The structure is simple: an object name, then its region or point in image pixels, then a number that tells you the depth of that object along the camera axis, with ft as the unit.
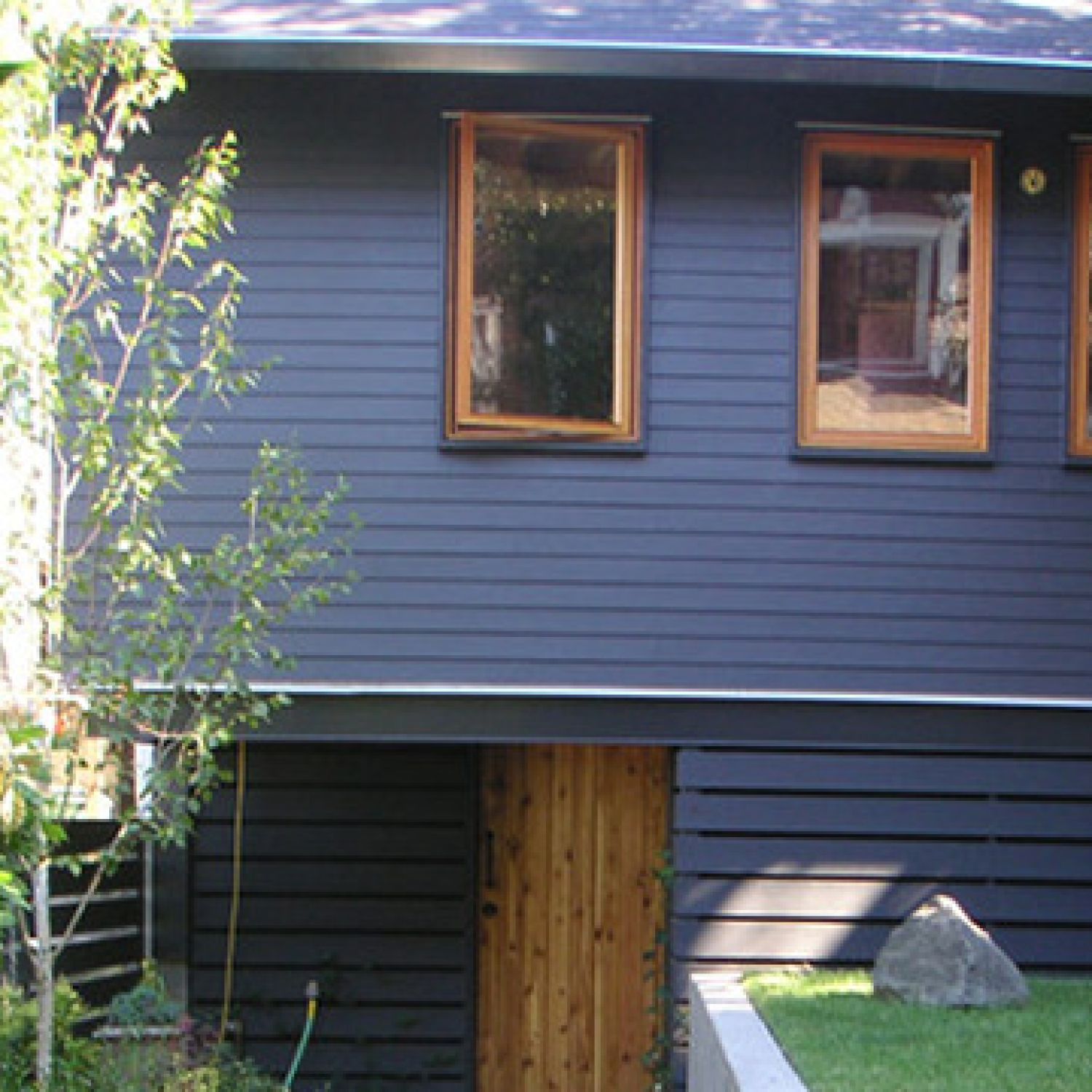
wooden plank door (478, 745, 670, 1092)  27.17
